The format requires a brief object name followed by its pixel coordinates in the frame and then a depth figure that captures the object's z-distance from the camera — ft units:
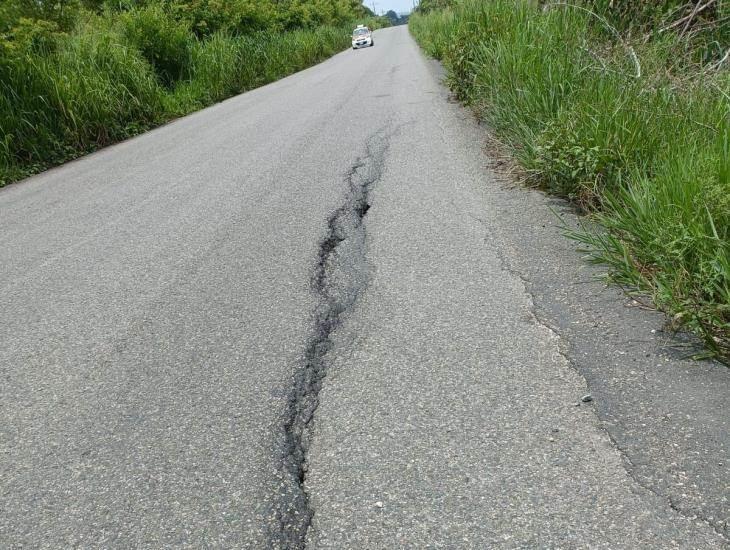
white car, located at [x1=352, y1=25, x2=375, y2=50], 119.03
